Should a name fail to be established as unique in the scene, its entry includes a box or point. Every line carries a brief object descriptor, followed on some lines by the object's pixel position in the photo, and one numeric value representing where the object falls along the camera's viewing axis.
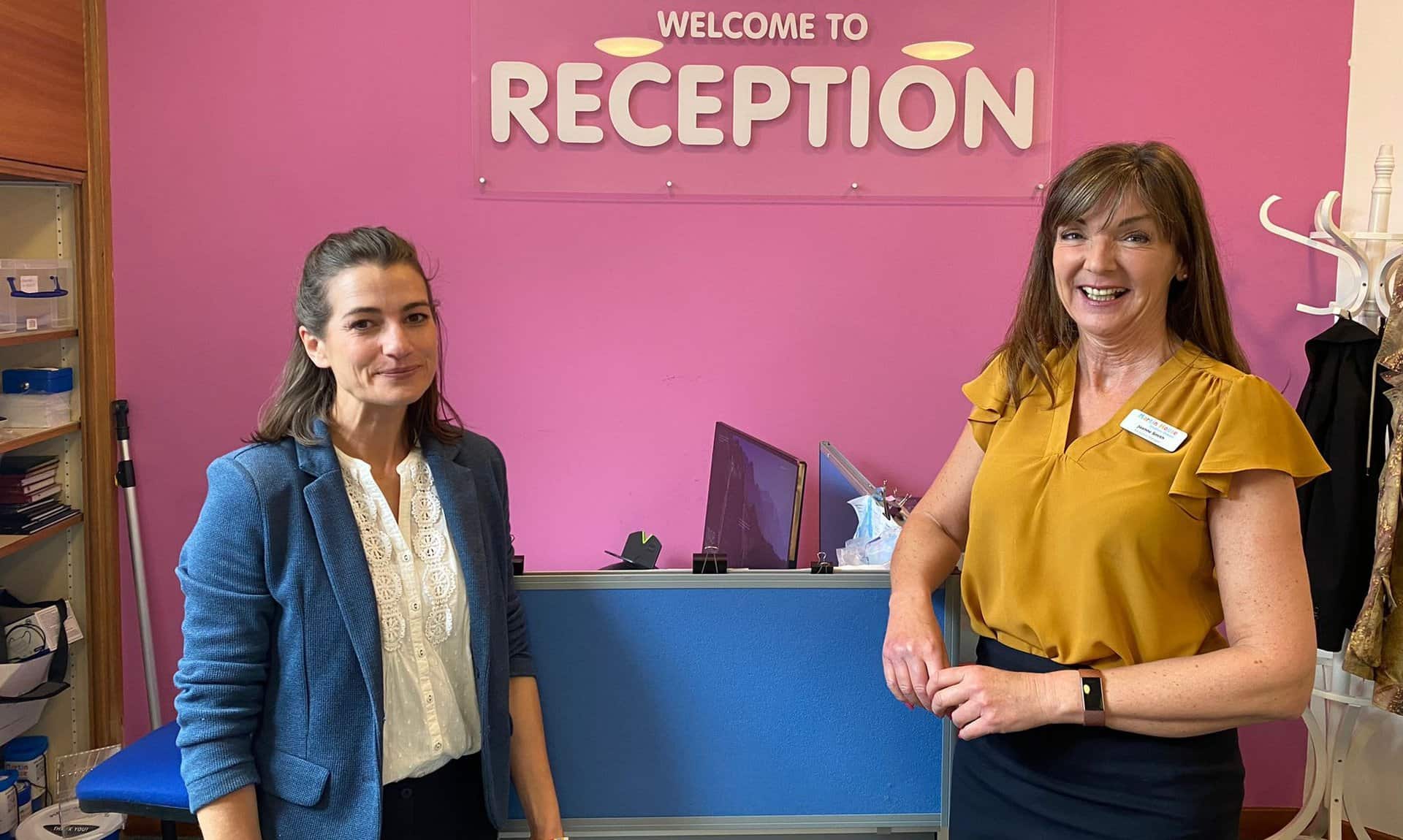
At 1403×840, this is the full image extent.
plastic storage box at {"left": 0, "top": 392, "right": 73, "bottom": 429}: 2.89
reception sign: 3.09
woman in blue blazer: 1.47
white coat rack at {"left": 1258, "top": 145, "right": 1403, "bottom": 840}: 2.93
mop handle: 3.08
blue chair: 2.11
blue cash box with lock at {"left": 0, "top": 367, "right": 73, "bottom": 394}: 2.89
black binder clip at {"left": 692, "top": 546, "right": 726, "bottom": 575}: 1.96
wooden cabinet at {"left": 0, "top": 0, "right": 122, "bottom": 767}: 2.93
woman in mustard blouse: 1.42
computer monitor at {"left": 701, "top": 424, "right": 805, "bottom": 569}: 2.31
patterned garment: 2.60
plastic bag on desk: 2.37
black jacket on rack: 2.73
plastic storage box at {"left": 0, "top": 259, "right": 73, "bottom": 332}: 2.77
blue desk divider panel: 1.95
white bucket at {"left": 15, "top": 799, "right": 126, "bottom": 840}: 2.75
